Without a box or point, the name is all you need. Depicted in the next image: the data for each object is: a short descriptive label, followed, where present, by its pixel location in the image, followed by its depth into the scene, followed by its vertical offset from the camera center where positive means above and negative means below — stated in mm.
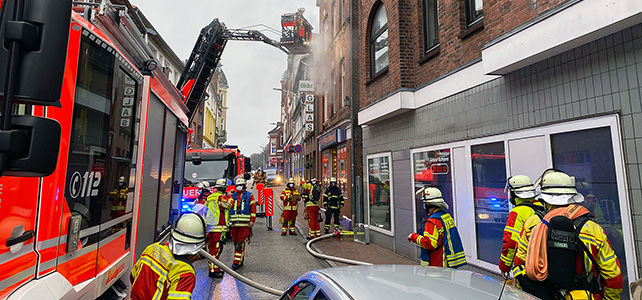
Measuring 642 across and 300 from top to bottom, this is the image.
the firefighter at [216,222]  6453 -798
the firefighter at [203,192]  9125 -298
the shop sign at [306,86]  18395 +5197
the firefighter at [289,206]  10879 -823
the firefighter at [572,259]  2514 -601
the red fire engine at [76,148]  1350 +191
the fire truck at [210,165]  10766 +524
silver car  1839 -619
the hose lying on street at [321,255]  6607 -1636
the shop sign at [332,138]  12727 +1769
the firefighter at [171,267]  2396 -625
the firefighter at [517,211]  3443 -316
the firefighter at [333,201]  10797 -650
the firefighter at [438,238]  3854 -662
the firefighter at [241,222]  6906 -847
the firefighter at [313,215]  10109 -1027
